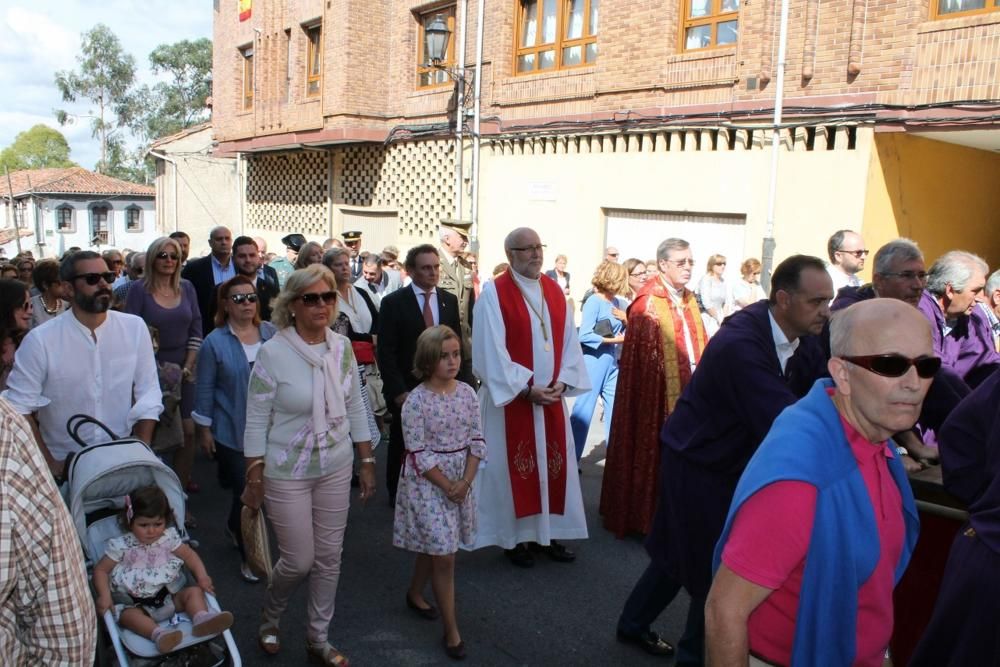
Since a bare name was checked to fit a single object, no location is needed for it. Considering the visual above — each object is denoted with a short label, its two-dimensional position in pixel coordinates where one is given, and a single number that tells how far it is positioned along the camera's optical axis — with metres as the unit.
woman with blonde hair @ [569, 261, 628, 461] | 6.94
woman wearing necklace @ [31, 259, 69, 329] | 6.58
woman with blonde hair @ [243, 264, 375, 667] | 3.81
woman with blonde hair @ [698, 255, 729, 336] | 11.12
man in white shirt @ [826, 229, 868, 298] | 6.27
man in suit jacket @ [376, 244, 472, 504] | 5.87
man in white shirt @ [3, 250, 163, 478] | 3.99
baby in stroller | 3.41
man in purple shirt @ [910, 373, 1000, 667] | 2.48
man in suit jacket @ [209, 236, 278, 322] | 7.01
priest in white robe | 5.25
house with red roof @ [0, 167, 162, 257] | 54.56
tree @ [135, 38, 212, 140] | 62.91
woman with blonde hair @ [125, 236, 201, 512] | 5.86
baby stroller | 3.36
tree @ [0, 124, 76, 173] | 94.00
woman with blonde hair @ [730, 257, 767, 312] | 10.92
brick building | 10.41
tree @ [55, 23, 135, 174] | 66.19
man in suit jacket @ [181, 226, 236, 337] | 7.31
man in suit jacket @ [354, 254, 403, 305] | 11.38
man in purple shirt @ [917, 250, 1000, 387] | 4.96
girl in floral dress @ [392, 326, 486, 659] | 4.11
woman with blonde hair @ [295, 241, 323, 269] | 7.24
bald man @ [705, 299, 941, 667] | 2.00
